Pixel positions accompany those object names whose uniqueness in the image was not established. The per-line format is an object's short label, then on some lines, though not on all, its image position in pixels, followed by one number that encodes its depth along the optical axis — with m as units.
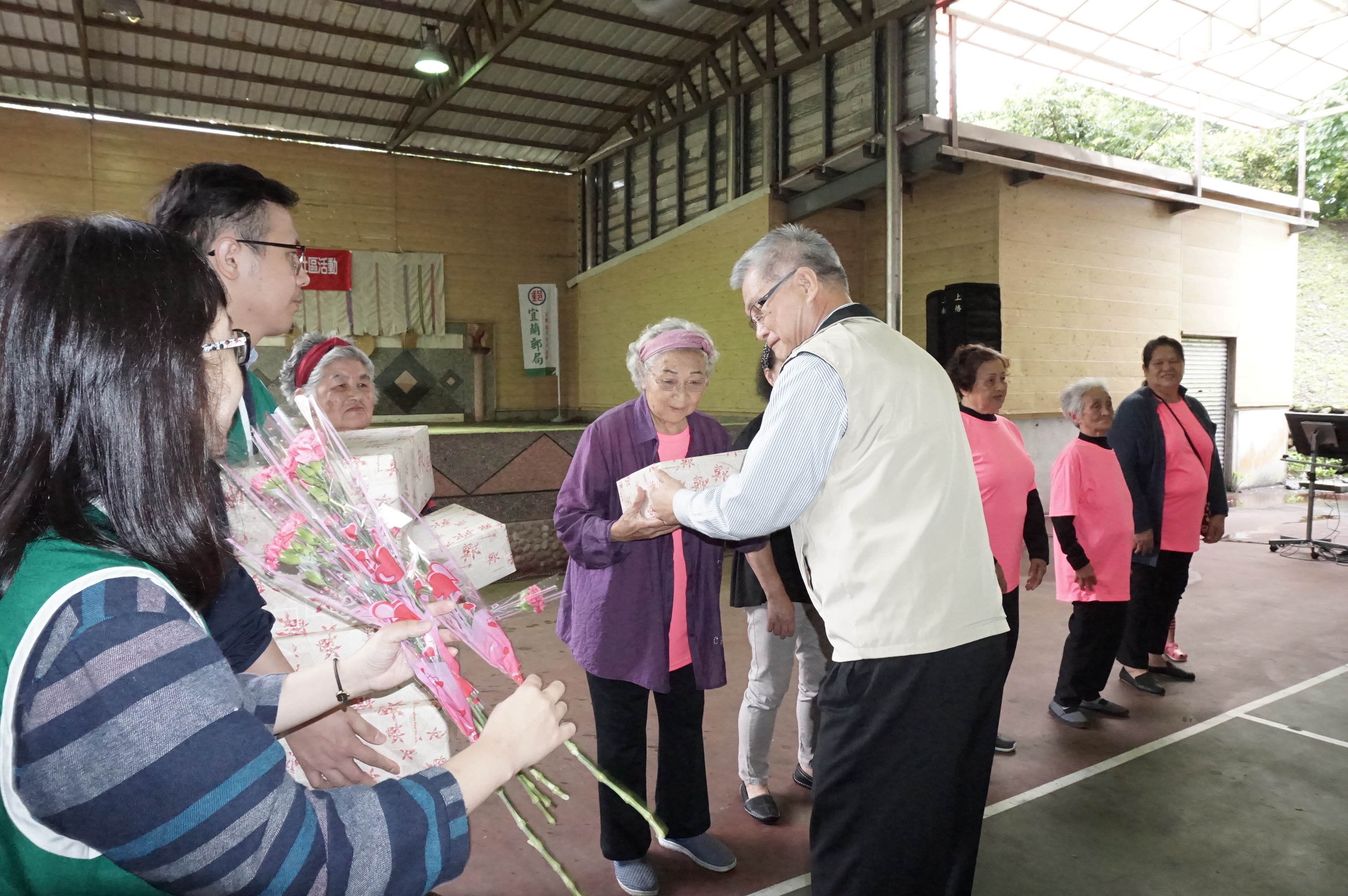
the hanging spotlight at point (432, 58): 8.51
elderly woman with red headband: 2.35
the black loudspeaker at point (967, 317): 6.43
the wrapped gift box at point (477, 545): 1.24
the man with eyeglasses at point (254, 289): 1.19
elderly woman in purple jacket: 2.11
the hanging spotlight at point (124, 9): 7.37
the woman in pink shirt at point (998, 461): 2.80
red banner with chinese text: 11.21
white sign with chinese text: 12.54
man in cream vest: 1.41
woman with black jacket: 3.54
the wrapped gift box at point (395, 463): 1.26
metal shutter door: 10.16
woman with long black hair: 0.56
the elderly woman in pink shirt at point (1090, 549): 3.17
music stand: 6.54
